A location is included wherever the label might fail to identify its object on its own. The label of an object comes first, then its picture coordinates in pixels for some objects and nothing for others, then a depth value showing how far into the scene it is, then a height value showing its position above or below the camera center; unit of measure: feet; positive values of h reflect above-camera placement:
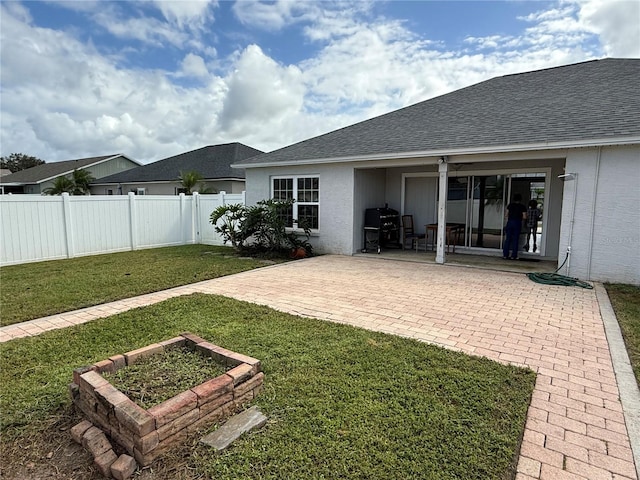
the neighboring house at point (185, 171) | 64.13 +5.24
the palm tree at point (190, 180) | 61.87 +3.54
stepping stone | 7.71 -5.09
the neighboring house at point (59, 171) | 102.17 +8.33
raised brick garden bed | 7.24 -4.52
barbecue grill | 34.78 -2.43
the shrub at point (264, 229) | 34.86 -2.66
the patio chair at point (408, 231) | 37.60 -2.97
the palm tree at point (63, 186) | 82.28 +3.09
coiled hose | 22.52 -4.83
